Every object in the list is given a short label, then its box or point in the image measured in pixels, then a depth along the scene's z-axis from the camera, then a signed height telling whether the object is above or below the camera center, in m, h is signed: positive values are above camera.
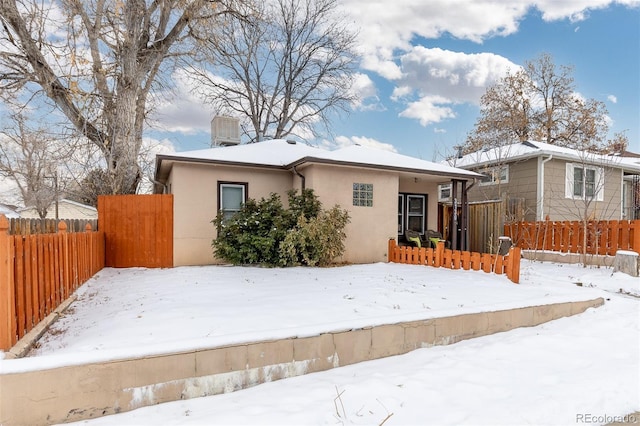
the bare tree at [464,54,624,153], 19.94 +5.73
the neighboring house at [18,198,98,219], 23.16 -0.26
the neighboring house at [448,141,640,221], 12.78 +1.07
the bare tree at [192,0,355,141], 21.42 +8.35
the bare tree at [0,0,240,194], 8.70 +4.36
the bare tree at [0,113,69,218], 16.12 +1.97
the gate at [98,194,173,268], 8.57 -0.65
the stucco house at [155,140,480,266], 8.65 +0.60
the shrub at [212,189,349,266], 7.87 -0.61
